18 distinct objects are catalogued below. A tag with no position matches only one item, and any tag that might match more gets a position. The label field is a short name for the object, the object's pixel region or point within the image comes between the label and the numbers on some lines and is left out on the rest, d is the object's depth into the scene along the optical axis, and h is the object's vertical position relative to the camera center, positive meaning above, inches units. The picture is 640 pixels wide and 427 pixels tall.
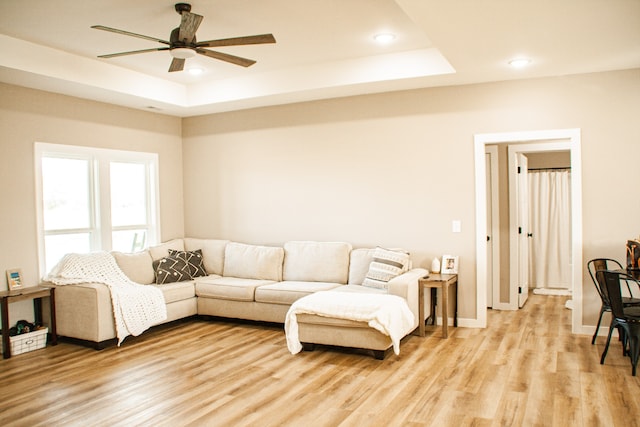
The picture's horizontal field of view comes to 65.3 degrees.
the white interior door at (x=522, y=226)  249.3 -11.4
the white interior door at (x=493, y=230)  246.1 -12.6
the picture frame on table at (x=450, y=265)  207.8 -24.8
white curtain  299.0 -15.4
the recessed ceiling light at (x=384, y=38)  175.8 +60.5
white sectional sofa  176.9 -33.3
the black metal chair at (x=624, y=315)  148.4 -34.3
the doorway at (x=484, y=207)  193.3 -1.1
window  211.8 +5.6
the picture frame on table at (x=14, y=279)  191.8 -25.2
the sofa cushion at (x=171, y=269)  229.8 -27.4
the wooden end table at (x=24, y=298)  179.0 -34.5
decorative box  182.2 -47.8
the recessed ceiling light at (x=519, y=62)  173.6 +50.2
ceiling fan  137.7 +48.5
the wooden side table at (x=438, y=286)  192.7 -32.4
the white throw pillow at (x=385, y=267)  200.5 -24.5
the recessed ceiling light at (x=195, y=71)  217.0 +61.5
